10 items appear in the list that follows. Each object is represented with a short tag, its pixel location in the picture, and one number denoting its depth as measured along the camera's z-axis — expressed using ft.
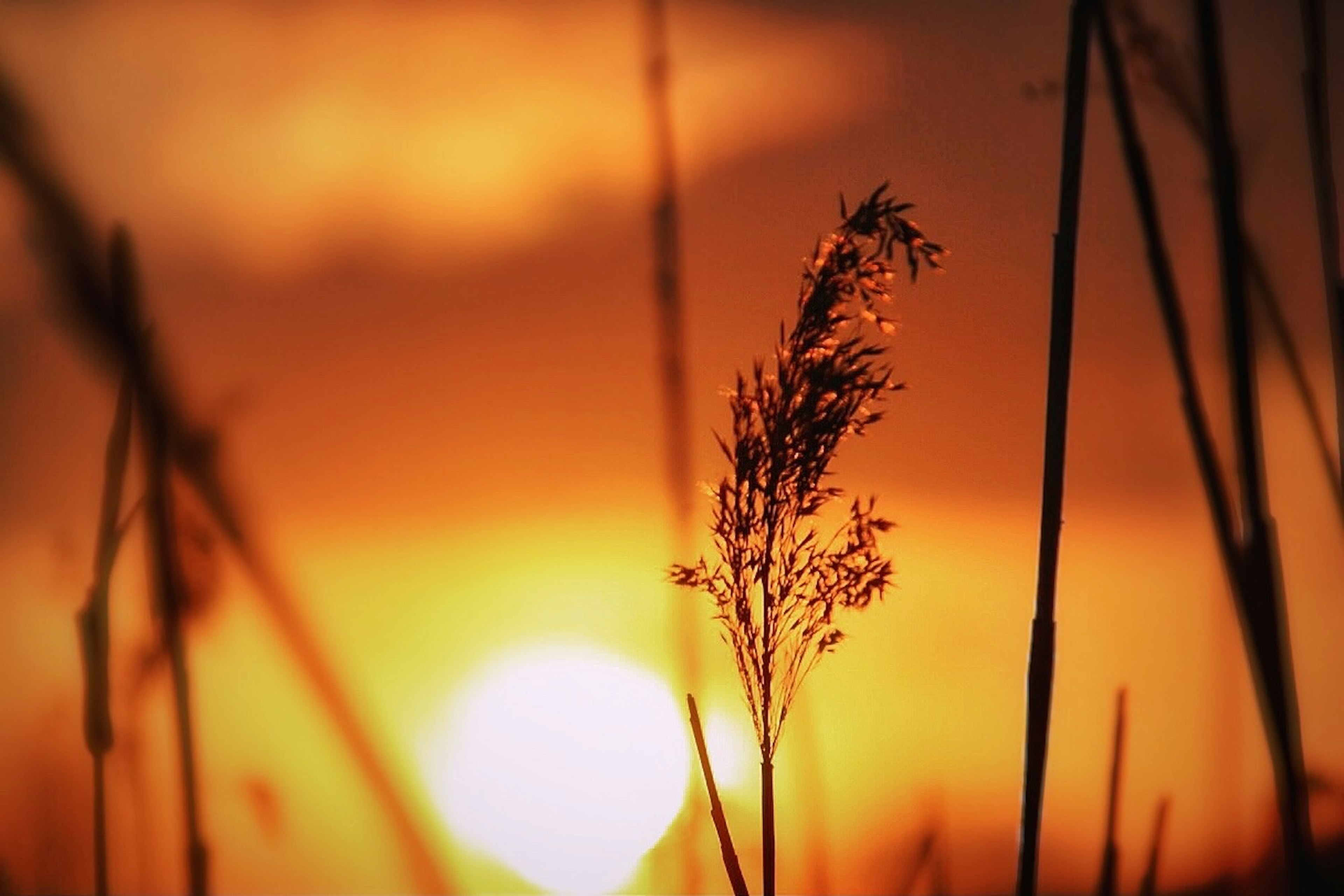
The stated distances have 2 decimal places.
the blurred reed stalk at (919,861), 38.65
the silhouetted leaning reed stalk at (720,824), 24.14
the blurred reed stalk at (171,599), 37.32
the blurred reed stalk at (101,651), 37.40
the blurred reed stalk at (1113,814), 41.32
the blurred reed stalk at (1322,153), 29.25
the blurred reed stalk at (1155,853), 42.70
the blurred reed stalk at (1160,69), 23.07
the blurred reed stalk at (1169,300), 20.75
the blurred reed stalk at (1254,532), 19.31
